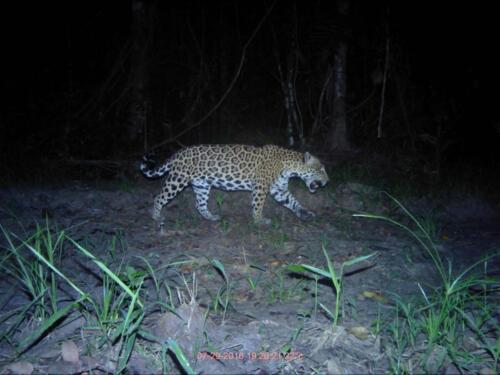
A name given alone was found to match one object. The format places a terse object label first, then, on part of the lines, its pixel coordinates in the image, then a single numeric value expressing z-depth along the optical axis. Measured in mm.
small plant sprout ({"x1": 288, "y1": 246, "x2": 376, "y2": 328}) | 2789
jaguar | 6195
